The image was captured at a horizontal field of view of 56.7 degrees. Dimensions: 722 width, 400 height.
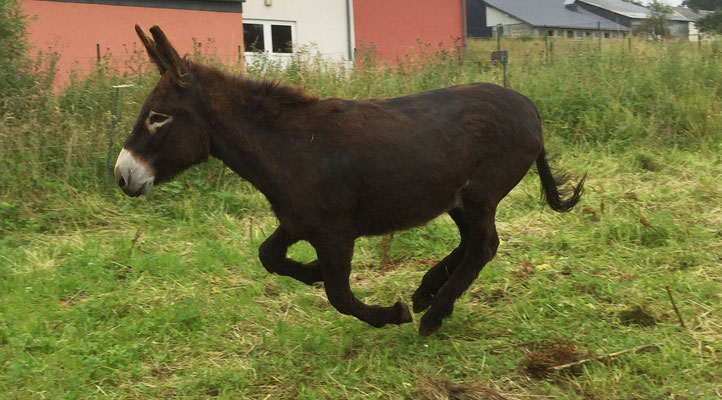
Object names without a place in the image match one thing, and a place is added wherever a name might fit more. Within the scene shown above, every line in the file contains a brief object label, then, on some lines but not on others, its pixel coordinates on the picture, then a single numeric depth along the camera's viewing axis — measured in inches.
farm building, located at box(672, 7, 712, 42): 2052.5
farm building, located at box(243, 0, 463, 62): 820.2
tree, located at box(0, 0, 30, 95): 306.2
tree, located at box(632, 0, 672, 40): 1248.5
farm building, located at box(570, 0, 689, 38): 1956.2
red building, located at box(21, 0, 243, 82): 539.5
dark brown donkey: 147.5
